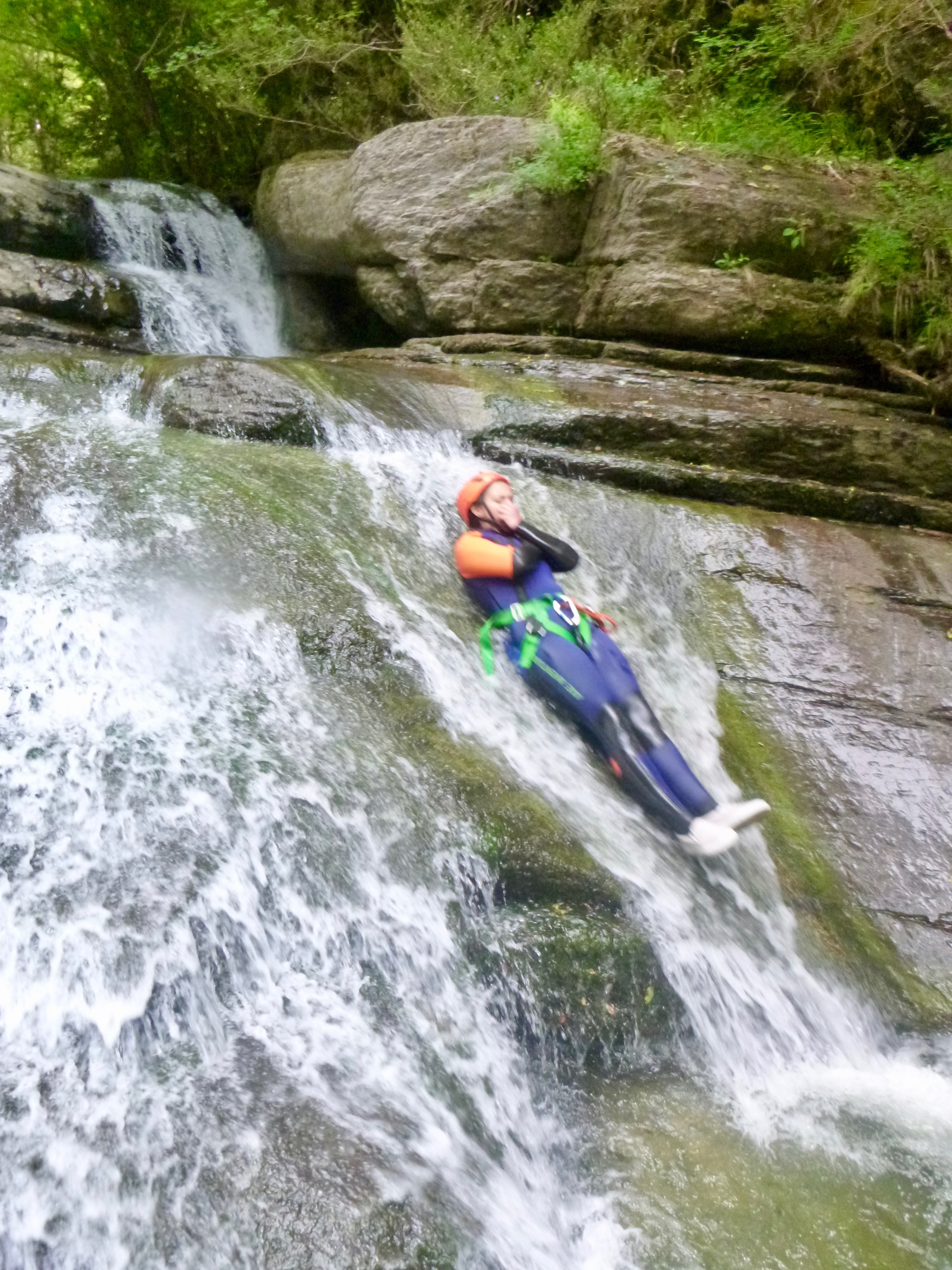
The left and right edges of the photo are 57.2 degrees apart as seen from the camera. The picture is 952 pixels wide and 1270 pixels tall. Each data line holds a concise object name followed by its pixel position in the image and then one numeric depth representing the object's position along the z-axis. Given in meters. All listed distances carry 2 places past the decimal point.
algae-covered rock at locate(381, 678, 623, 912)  3.19
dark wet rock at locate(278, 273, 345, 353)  9.71
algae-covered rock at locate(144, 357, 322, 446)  5.25
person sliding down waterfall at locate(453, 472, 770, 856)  3.57
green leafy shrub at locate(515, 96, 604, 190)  6.90
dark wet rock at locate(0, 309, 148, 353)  6.64
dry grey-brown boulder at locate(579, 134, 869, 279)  6.50
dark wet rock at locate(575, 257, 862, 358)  6.45
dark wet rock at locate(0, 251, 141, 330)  7.05
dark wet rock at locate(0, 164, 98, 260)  8.23
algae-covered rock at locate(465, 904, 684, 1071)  2.91
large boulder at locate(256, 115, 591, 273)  7.20
